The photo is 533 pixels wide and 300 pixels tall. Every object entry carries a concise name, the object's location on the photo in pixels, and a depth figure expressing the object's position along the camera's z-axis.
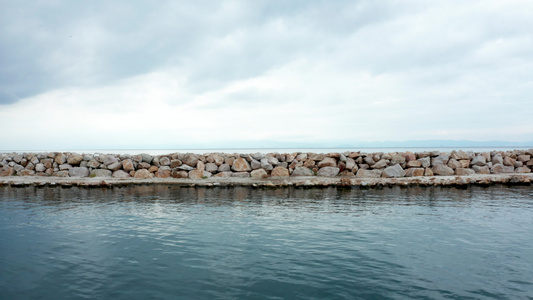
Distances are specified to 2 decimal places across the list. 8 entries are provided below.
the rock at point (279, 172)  31.36
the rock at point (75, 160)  33.06
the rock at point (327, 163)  31.92
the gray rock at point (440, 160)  32.44
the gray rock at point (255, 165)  31.59
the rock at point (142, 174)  31.08
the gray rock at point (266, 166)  31.53
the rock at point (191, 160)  31.86
